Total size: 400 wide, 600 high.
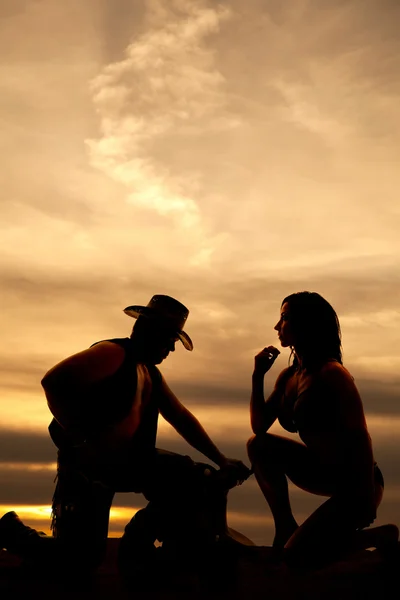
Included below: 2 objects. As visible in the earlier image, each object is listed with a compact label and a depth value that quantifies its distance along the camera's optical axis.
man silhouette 5.59
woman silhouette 5.82
